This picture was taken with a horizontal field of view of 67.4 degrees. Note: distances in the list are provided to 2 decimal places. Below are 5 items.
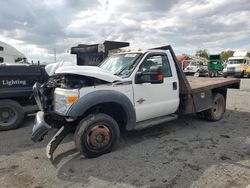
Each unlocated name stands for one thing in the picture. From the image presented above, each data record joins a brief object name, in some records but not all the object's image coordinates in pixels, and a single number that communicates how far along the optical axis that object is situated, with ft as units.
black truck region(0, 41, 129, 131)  15.70
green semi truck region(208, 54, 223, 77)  75.57
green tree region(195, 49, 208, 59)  183.69
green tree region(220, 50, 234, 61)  179.92
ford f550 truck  10.50
